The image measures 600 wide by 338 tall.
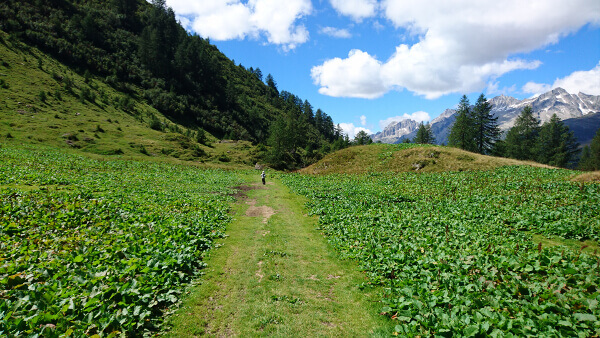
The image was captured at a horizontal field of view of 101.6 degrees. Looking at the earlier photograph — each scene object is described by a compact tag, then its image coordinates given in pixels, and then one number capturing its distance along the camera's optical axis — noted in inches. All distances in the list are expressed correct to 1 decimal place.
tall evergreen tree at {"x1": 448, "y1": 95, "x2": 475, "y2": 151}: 2888.8
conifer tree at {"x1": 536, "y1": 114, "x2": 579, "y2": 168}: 3036.4
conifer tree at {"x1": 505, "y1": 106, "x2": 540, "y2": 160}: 3243.1
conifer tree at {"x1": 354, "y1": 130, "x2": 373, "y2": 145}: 5157.0
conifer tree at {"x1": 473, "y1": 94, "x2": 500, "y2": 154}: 2849.4
